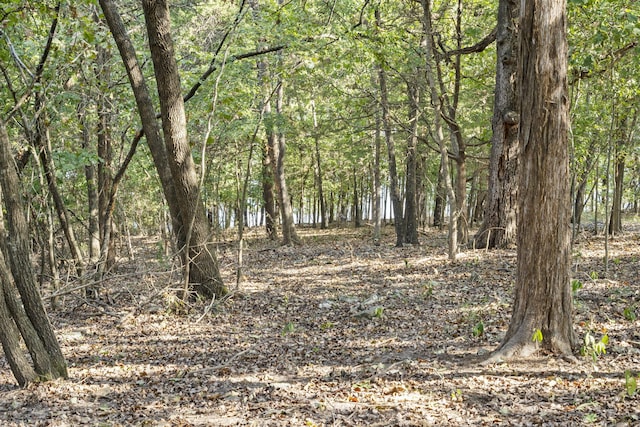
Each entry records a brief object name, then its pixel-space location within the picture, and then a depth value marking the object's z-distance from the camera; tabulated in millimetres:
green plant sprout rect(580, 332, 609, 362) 4734
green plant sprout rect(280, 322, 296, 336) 7459
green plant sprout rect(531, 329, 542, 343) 4961
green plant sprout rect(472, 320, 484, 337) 6078
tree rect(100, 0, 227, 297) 8094
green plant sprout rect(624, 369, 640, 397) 4039
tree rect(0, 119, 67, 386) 5172
